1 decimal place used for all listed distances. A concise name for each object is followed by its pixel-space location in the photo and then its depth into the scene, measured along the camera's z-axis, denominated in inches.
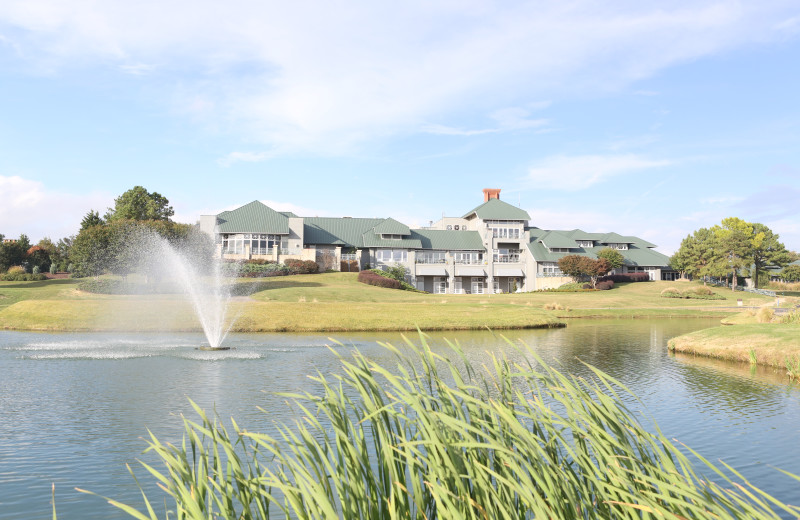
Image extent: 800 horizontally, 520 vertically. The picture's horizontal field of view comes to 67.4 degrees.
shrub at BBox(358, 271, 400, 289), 2681.8
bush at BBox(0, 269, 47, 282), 2790.4
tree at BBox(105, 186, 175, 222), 3476.9
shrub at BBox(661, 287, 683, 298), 2839.6
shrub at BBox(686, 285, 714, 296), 2913.4
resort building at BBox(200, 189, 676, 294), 3105.3
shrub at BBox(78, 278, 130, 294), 2167.8
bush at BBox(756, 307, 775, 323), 1344.7
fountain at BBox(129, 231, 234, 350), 1631.4
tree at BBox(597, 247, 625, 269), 3366.1
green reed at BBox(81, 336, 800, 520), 159.0
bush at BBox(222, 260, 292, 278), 2800.2
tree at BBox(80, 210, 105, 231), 3484.3
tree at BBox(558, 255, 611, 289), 3166.8
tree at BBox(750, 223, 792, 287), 3769.7
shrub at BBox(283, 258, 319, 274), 2912.6
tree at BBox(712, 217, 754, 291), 3432.6
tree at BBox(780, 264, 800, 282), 4037.9
